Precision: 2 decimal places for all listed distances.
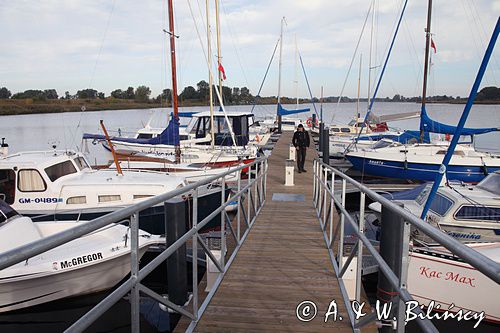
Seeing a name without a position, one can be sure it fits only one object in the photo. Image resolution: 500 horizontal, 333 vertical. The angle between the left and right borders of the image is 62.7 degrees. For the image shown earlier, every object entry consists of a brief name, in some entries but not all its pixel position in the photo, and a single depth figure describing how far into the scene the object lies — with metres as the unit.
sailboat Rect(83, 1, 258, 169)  15.91
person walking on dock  12.90
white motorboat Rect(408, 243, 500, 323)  6.69
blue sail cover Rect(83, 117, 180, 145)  15.79
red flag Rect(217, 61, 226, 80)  19.92
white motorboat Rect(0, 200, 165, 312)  6.95
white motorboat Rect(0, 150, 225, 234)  9.73
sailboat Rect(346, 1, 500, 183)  17.66
